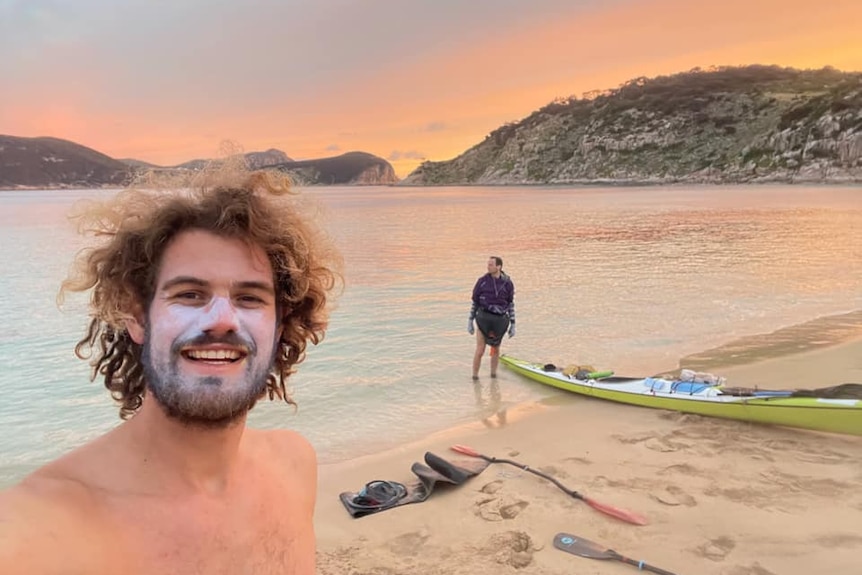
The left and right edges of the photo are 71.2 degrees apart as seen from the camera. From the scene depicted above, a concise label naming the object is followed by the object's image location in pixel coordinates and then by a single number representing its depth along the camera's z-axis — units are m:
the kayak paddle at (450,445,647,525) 5.82
